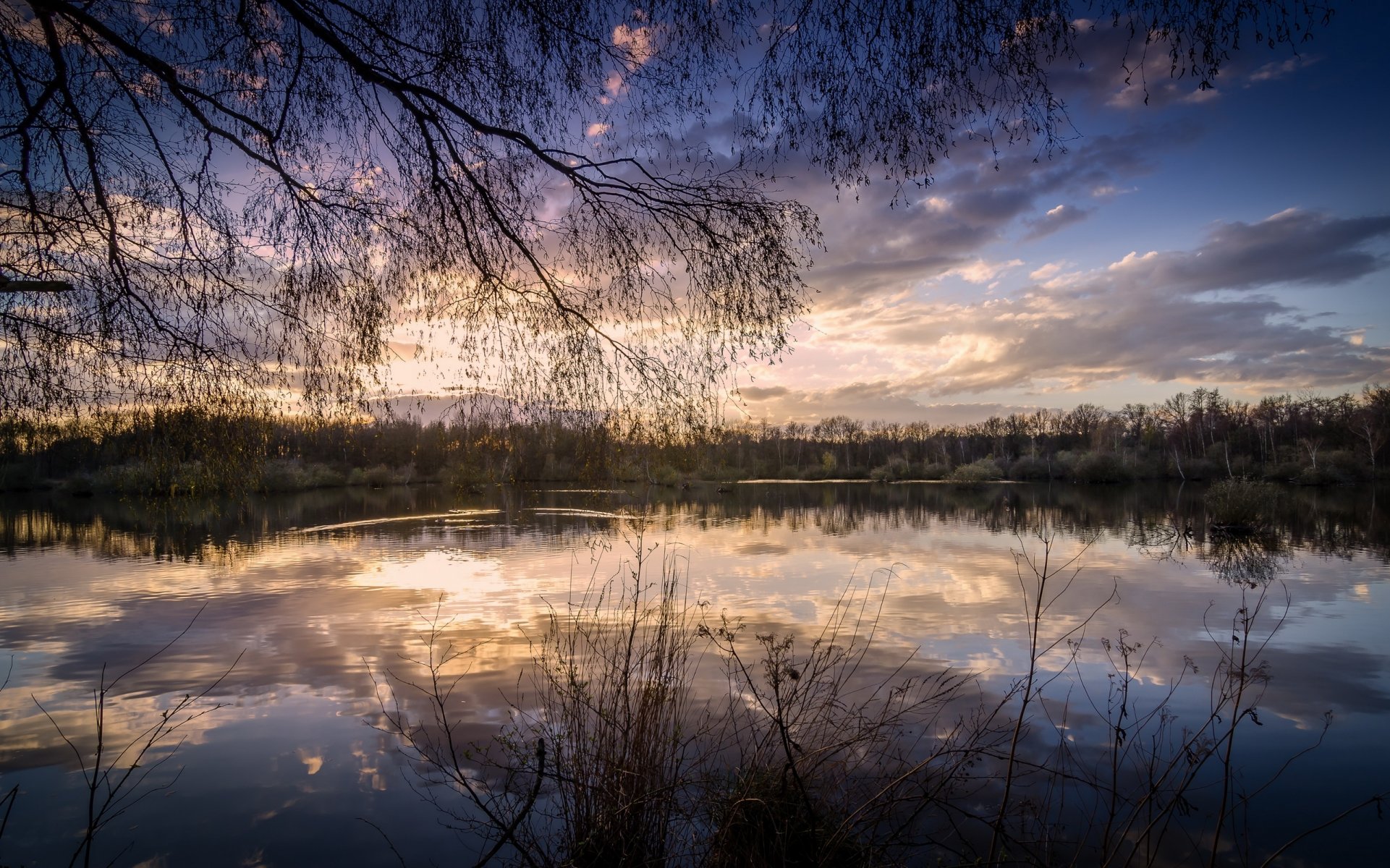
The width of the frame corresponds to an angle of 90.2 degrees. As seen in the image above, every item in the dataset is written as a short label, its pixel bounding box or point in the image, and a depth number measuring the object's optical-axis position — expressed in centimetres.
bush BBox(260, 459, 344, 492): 4558
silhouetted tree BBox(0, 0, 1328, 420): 374
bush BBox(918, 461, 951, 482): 7307
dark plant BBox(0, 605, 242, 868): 600
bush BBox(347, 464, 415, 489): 5109
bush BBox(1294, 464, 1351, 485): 4769
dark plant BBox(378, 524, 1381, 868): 409
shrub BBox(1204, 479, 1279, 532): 2228
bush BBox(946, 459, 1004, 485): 5519
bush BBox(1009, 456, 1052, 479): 6794
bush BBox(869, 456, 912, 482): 6988
